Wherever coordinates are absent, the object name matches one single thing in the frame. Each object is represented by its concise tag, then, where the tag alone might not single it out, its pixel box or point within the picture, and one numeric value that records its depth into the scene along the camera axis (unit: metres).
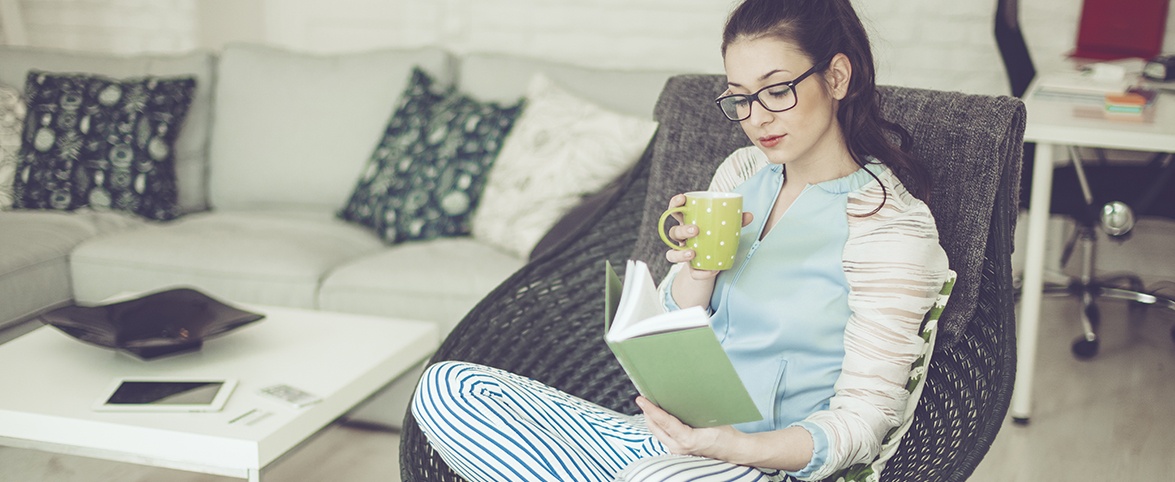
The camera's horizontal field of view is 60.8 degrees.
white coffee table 1.57
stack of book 2.28
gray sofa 2.38
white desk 2.08
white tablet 1.64
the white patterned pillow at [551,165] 2.41
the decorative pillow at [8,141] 2.92
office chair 2.57
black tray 1.86
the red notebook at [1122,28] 3.00
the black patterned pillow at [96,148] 2.90
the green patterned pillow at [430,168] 2.63
